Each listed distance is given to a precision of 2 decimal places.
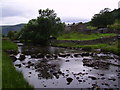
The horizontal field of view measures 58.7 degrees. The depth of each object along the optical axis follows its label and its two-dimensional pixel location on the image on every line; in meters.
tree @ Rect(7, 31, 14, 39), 91.55
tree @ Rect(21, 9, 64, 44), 53.06
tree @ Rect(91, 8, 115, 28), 69.44
